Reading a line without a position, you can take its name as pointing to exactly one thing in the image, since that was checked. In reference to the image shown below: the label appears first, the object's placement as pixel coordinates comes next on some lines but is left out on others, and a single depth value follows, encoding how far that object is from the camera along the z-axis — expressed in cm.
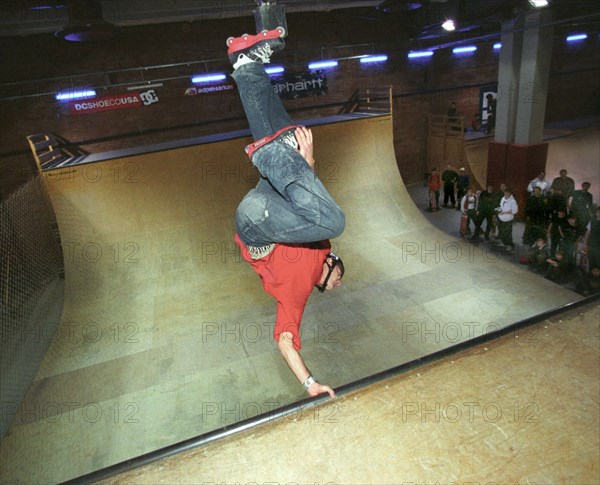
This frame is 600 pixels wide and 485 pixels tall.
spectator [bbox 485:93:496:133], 1386
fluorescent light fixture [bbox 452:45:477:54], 1302
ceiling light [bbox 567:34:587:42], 1468
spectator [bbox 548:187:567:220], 679
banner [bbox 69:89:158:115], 985
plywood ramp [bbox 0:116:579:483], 407
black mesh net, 524
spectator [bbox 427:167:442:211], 1077
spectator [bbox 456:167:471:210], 1035
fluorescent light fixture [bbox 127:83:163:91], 1010
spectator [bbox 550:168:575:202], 765
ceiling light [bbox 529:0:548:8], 642
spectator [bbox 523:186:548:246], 712
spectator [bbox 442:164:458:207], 1071
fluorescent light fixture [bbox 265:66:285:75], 1088
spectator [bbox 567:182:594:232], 650
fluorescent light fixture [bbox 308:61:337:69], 1123
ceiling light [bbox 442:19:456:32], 946
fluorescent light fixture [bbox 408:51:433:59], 1257
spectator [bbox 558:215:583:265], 641
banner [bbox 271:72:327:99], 1139
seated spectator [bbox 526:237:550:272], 678
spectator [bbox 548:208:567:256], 656
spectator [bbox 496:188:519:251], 774
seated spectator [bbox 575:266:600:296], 570
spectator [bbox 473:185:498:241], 820
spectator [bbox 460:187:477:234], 863
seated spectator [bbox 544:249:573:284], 636
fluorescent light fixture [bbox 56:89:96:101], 950
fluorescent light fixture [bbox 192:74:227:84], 1049
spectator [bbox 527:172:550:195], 835
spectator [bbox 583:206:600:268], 585
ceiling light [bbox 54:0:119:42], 558
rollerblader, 131
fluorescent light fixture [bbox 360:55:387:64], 1204
